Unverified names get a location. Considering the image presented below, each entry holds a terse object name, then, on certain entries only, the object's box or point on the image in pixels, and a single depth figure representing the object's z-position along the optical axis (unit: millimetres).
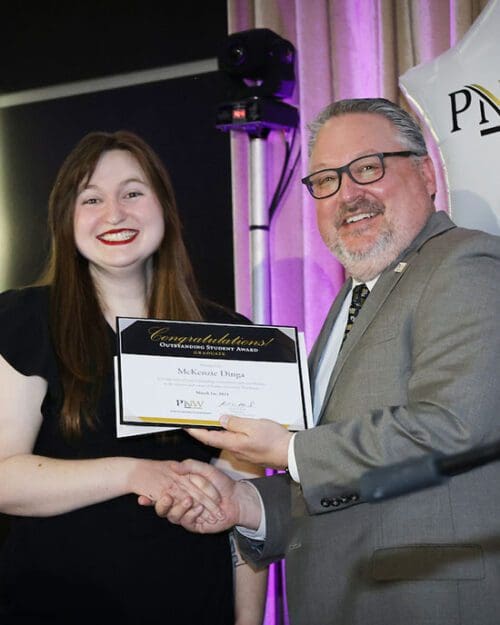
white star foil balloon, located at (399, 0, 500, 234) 2660
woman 2494
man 2033
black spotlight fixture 3531
